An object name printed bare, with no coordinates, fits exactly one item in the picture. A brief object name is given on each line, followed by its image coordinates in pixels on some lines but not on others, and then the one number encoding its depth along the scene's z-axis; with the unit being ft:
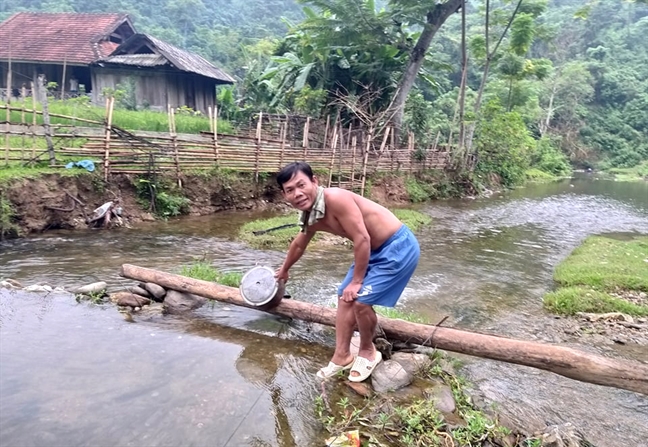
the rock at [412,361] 13.26
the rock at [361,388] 12.23
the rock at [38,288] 18.24
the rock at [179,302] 17.20
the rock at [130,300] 17.02
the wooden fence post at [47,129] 31.01
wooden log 11.23
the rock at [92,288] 18.02
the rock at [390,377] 12.50
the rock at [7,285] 18.54
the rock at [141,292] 17.69
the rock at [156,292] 17.58
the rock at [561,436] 10.50
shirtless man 11.67
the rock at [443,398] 11.87
